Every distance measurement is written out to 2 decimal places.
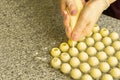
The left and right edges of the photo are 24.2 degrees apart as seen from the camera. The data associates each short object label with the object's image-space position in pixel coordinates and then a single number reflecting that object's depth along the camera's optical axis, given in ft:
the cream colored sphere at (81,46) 3.07
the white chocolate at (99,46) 3.10
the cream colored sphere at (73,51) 3.00
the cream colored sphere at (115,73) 2.84
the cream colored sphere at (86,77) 2.78
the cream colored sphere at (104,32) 3.22
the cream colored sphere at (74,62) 2.91
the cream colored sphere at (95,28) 3.25
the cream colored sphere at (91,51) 3.04
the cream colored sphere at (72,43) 3.04
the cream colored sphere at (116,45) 3.11
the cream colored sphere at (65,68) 2.85
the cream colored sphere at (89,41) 3.13
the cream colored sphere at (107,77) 2.80
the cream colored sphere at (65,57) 2.95
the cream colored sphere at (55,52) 2.99
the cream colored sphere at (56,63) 2.89
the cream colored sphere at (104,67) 2.89
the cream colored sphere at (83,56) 2.97
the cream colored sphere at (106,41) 3.15
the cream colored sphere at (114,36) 3.19
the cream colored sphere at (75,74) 2.81
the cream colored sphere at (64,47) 3.04
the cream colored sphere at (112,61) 2.95
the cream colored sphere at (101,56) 2.99
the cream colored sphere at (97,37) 3.19
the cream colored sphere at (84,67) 2.86
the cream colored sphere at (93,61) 2.92
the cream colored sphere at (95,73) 2.82
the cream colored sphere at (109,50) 3.05
